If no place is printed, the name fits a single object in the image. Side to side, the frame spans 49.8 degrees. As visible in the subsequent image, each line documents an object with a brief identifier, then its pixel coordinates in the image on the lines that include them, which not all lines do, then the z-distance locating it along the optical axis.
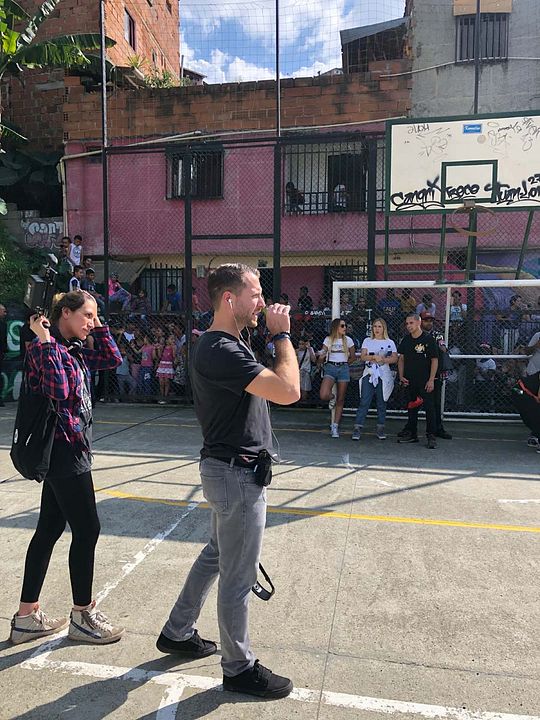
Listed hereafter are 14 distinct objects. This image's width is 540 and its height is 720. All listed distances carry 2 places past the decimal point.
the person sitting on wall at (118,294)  11.67
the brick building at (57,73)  16.97
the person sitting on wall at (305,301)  11.84
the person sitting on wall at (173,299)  13.52
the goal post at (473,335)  8.77
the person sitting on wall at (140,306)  11.11
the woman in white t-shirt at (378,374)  8.20
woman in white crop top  8.39
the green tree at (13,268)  13.50
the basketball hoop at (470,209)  8.60
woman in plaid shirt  3.01
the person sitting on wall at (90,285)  11.66
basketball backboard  8.80
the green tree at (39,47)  13.44
